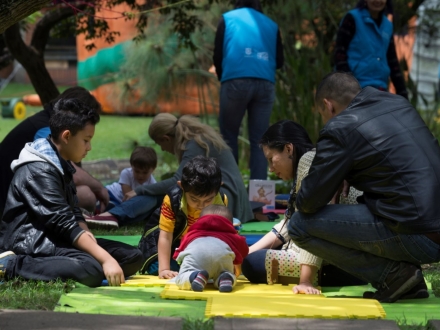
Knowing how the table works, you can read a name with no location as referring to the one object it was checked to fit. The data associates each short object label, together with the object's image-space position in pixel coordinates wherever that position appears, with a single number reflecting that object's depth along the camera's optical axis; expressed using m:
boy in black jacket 9.40
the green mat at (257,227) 13.50
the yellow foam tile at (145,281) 9.61
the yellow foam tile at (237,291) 8.70
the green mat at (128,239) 12.82
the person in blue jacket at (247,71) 16.34
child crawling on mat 9.15
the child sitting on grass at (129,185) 14.24
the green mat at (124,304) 7.89
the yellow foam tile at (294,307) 7.72
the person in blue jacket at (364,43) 15.97
